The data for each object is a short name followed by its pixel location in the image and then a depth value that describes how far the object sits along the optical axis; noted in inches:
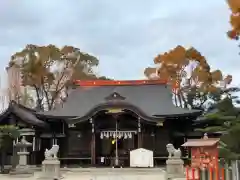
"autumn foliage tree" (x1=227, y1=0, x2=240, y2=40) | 352.9
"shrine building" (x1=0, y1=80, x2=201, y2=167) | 899.9
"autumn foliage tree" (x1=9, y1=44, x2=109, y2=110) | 1220.2
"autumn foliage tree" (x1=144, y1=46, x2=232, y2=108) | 1220.9
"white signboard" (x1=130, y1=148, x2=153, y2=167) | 829.8
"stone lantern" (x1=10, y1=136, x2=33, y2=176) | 773.9
